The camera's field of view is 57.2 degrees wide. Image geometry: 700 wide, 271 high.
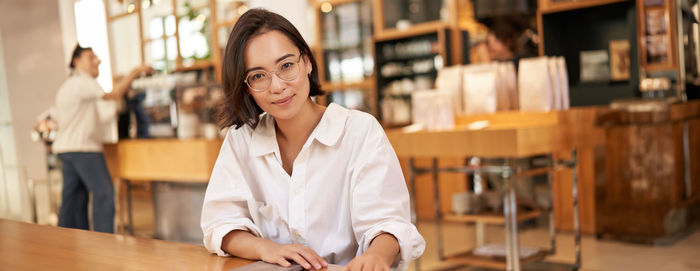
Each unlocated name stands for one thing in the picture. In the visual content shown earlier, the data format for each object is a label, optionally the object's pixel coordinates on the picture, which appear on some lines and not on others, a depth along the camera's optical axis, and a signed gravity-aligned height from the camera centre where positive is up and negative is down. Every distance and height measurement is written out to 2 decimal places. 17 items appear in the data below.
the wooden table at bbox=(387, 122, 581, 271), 2.92 -0.28
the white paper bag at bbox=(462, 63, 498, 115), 3.65 +0.02
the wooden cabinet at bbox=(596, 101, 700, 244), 4.27 -0.66
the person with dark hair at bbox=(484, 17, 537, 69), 5.56 +0.47
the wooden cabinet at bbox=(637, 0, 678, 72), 4.59 +0.31
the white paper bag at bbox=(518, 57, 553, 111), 3.51 +0.01
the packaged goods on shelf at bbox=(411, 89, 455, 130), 3.40 -0.09
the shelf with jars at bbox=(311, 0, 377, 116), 6.52 +0.53
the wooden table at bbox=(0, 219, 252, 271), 1.22 -0.28
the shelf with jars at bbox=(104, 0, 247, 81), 3.86 +0.53
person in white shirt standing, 3.33 -0.13
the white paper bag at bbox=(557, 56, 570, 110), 3.60 +0.02
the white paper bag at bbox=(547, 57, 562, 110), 3.55 +0.02
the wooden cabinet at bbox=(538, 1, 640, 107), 4.95 +0.36
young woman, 1.36 -0.14
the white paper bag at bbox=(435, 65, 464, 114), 3.83 +0.05
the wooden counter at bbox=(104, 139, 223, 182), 4.07 -0.28
